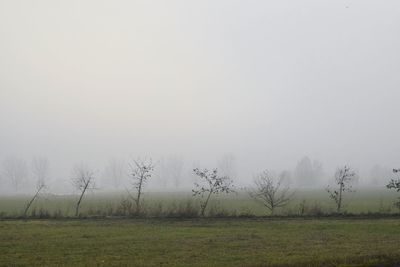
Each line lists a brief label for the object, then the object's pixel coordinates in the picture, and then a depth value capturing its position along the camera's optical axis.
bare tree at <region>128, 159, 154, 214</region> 41.98
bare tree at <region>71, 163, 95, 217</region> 41.94
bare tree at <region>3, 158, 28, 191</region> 192.38
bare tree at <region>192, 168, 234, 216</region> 40.66
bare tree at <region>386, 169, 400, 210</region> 36.44
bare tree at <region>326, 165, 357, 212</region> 40.97
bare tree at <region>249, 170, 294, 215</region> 40.17
